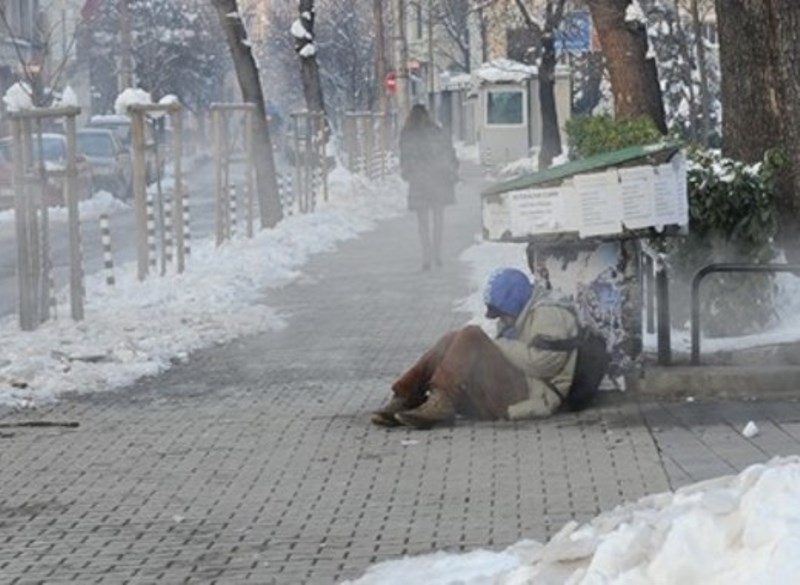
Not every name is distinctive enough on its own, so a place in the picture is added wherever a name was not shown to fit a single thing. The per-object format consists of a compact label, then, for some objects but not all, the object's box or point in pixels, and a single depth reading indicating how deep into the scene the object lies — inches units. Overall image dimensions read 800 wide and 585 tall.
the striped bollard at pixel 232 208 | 1154.6
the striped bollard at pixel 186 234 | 967.6
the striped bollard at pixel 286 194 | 1486.2
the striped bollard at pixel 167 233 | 954.1
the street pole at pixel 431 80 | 3332.7
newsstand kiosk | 459.2
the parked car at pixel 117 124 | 2105.2
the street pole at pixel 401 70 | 2172.7
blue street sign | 1830.7
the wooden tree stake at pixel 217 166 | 1040.8
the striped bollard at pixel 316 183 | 1525.7
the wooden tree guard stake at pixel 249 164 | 1135.6
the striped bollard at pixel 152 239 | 983.6
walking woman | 905.5
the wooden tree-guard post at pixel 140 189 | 836.6
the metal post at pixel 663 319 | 455.8
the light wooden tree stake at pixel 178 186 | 904.9
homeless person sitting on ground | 429.1
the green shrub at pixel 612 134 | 644.7
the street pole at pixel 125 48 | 2138.3
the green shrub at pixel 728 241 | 502.0
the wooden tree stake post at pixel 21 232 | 651.5
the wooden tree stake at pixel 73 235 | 670.5
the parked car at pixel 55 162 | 1399.0
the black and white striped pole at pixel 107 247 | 882.1
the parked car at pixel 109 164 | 1854.1
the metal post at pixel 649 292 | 490.6
